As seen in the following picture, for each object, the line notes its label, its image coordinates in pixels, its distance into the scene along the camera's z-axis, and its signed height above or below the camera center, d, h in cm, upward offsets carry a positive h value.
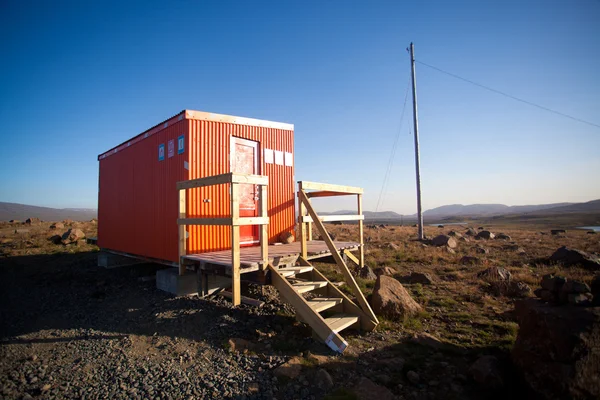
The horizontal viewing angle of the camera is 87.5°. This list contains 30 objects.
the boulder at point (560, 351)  306 -153
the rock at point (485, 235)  1999 -160
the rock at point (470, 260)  1086 -175
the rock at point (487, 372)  376 -200
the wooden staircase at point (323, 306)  499 -172
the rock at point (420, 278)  855 -186
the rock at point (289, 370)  416 -212
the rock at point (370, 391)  366 -215
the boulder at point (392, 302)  611 -179
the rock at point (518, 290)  733 -188
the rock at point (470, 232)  2243 -159
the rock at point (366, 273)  886 -176
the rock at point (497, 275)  796 -169
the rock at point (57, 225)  2272 -59
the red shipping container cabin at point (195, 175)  748 +108
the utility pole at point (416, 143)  1563 +347
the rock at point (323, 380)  394 -214
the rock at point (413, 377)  403 -215
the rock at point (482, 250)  1316 -171
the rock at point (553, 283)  403 -96
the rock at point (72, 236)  1600 -101
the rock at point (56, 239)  1611 -112
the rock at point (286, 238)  912 -71
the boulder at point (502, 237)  1928 -168
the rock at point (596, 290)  371 -102
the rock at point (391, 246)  1415 -156
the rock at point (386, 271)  936 -181
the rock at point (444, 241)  1491 -145
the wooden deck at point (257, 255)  568 -87
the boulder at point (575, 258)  959 -158
